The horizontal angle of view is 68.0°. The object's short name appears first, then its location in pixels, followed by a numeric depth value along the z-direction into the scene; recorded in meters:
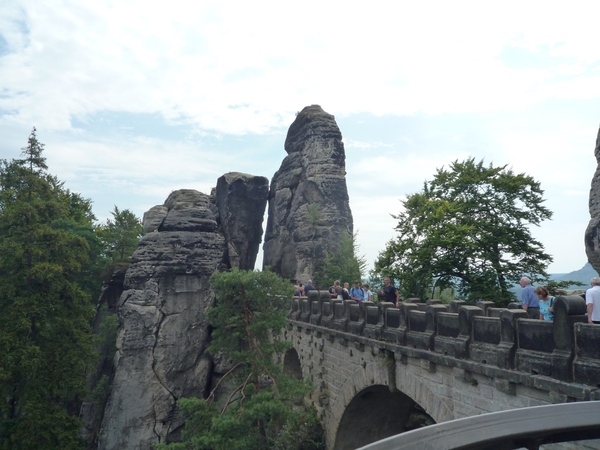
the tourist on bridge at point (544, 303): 7.89
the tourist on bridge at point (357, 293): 16.08
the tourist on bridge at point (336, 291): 16.79
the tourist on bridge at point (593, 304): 6.42
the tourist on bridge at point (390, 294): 13.89
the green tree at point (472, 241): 21.03
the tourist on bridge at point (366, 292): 16.10
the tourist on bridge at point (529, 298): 9.41
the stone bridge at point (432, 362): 6.11
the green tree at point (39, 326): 17.70
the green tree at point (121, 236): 33.72
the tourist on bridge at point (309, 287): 20.32
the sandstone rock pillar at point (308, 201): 34.81
